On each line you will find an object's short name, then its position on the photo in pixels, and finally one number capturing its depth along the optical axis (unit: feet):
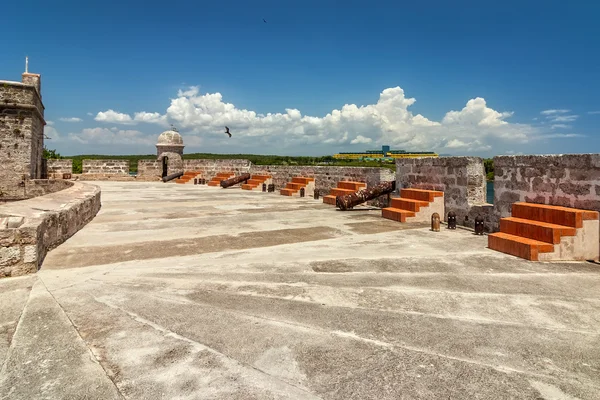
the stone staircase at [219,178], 69.00
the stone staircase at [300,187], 47.75
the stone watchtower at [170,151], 84.69
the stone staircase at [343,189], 38.06
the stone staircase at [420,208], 26.58
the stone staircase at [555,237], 15.92
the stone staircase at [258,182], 58.87
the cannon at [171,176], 80.27
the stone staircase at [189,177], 76.69
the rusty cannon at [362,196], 33.09
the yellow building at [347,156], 237.00
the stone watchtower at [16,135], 50.93
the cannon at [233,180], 63.23
